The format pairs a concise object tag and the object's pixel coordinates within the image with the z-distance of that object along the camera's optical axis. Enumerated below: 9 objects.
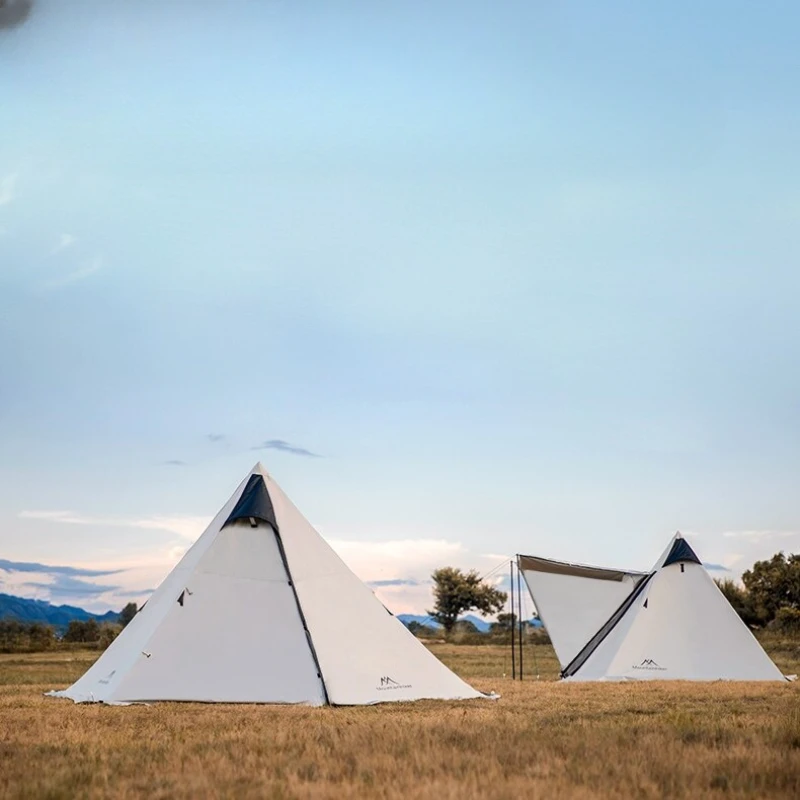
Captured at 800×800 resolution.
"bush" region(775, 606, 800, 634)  47.99
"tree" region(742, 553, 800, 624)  54.81
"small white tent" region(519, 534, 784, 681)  23.98
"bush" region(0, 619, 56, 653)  38.84
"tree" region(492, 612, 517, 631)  63.50
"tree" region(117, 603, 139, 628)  56.32
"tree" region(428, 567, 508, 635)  72.06
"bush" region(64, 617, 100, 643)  45.69
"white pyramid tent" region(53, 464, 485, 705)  15.53
